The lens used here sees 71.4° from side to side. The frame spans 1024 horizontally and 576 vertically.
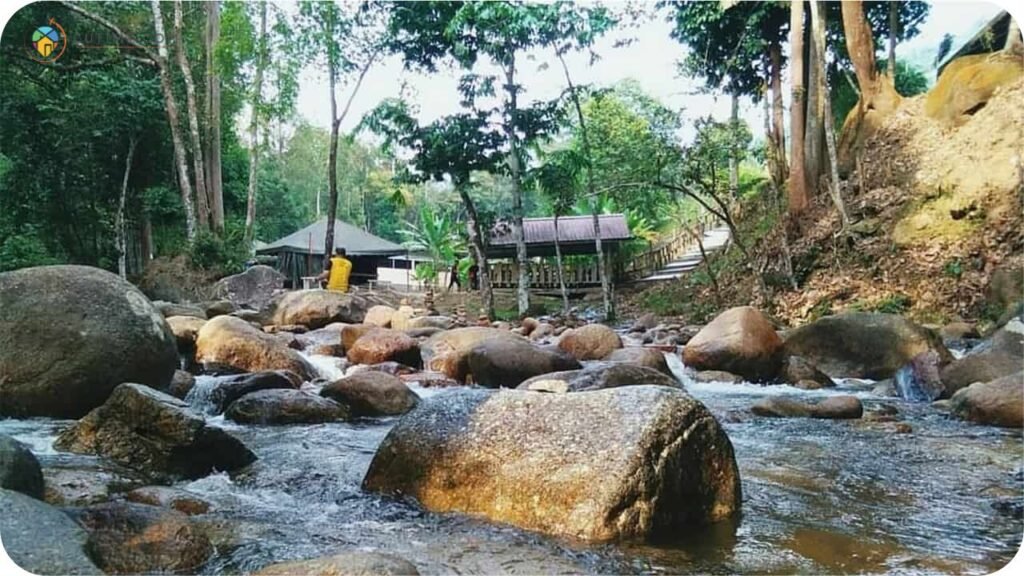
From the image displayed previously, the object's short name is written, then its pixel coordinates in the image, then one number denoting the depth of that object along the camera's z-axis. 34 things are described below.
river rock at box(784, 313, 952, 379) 7.22
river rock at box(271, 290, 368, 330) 10.80
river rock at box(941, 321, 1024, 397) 5.92
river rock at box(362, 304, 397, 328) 11.29
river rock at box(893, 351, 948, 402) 6.29
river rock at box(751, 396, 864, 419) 5.50
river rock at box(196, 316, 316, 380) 6.86
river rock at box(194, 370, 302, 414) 5.43
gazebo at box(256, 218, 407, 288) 25.16
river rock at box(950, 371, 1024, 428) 4.93
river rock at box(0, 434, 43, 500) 2.67
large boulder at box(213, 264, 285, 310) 13.67
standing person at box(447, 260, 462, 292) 23.58
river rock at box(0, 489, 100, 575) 2.07
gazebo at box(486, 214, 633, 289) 20.00
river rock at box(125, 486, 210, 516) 3.01
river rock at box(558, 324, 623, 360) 8.29
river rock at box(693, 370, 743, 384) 7.34
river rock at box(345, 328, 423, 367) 7.97
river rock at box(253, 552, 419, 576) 2.08
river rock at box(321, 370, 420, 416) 5.39
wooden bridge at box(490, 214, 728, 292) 21.84
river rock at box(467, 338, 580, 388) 6.83
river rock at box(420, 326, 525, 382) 7.31
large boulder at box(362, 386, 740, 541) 2.80
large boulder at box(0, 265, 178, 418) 4.71
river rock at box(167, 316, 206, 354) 7.27
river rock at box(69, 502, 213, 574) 2.37
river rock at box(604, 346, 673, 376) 7.10
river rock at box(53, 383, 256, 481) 3.60
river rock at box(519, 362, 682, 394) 5.55
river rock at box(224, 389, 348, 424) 5.02
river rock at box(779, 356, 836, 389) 7.20
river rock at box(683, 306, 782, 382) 7.46
